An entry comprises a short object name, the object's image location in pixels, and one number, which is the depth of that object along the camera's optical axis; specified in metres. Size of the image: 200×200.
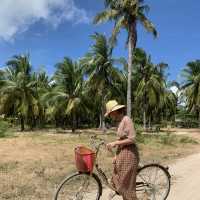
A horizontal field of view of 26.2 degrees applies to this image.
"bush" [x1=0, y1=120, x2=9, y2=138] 26.12
